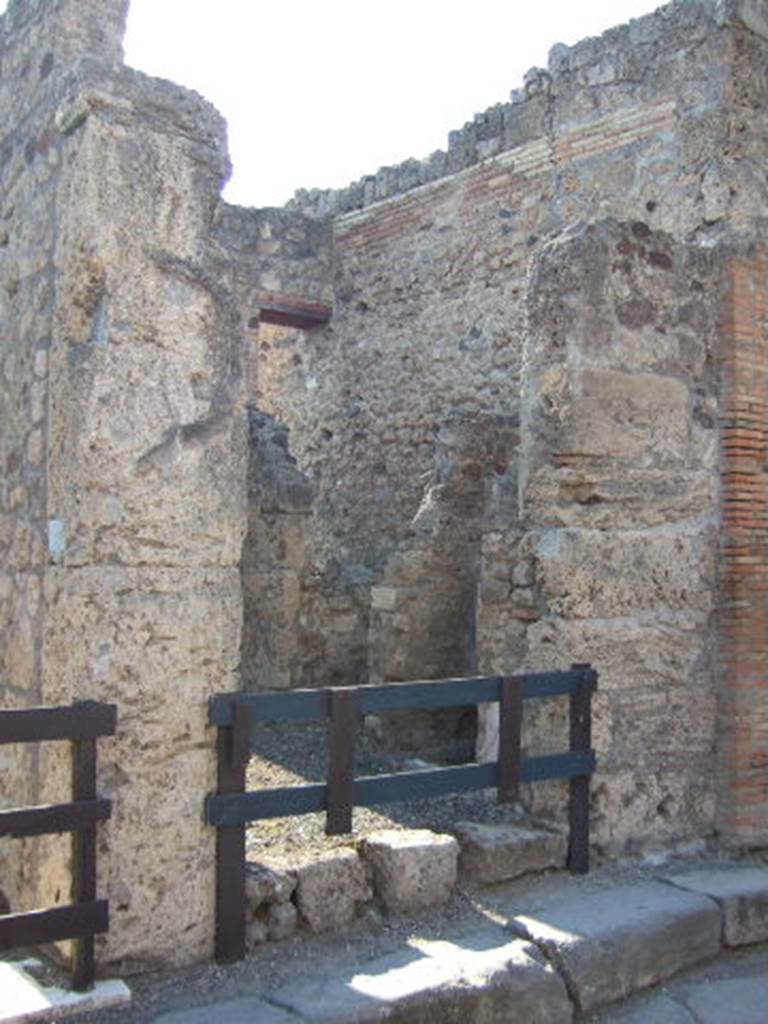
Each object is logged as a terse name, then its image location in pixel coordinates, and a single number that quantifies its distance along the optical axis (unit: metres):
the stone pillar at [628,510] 4.74
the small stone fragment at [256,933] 3.70
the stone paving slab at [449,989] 3.28
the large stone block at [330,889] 3.84
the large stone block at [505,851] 4.35
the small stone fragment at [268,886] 3.73
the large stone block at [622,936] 3.82
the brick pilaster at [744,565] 4.98
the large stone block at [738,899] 4.34
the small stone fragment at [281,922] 3.75
